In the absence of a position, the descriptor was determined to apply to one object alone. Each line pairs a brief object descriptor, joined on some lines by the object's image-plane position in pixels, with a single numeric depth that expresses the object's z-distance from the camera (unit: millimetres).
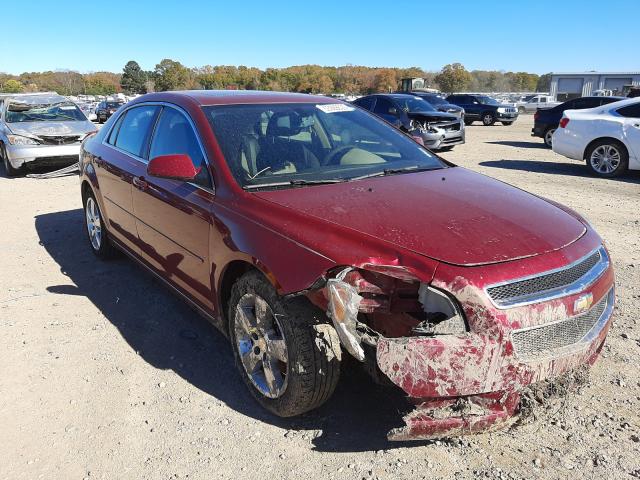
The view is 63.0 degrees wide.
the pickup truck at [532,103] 40625
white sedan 9781
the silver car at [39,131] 10969
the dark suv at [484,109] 25984
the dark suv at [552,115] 14266
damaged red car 2164
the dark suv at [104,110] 33969
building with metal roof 53344
